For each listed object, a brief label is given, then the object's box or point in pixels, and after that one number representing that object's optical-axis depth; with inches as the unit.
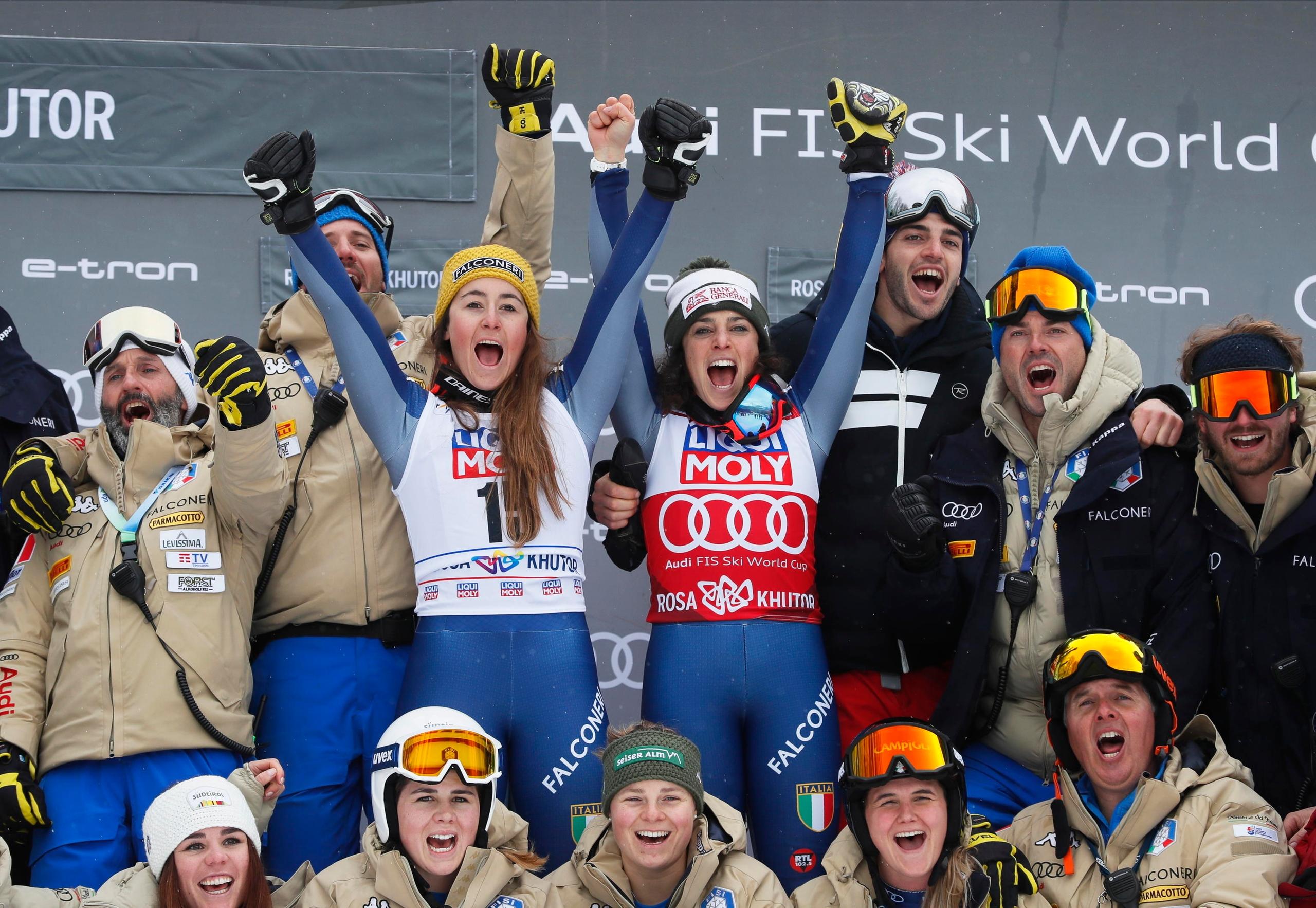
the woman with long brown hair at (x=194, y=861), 264.8
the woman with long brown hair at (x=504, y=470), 289.7
